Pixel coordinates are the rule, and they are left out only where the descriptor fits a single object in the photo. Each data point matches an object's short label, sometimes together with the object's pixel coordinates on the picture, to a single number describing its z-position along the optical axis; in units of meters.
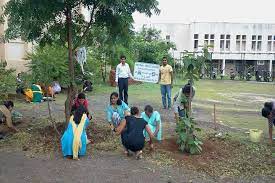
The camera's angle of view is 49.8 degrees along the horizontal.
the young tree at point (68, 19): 5.85
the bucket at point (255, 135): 6.51
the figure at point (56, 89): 12.09
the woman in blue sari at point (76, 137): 5.40
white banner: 11.23
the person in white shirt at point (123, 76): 9.09
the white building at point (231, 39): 38.02
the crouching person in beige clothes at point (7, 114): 6.71
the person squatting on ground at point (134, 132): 5.42
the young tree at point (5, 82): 6.91
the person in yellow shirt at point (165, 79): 9.82
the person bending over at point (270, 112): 6.31
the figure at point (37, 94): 10.67
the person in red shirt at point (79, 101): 6.67
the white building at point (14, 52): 14.46
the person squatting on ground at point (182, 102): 6.19
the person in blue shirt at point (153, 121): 6.10
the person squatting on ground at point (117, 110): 6.60
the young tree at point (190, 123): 5.71
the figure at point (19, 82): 7.47
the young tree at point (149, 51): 21.75
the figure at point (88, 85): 11.87
